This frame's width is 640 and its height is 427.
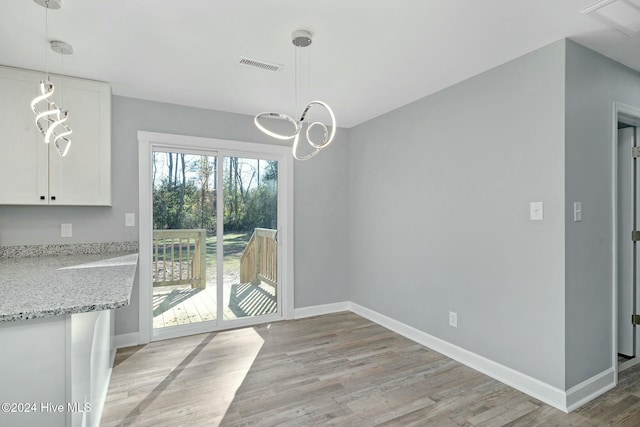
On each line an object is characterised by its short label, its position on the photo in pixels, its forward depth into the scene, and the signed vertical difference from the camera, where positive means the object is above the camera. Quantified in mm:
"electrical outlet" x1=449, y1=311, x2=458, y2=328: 3016 -977
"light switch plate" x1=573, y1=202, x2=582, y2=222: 2295 +1
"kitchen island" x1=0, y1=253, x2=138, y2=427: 1241 -539
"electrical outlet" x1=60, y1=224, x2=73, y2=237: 3051 -159
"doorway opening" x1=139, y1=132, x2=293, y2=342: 3502 -254
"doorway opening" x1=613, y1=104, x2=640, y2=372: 2918 -255
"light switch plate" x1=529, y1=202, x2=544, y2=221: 2363 +2
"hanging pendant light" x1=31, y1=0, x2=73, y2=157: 1798 +857
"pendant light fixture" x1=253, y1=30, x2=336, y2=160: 2057 +1156
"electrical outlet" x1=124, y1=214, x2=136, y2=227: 3328 -75
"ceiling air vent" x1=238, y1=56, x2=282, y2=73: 2568 +1168
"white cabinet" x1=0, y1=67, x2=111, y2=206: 2625 +536
